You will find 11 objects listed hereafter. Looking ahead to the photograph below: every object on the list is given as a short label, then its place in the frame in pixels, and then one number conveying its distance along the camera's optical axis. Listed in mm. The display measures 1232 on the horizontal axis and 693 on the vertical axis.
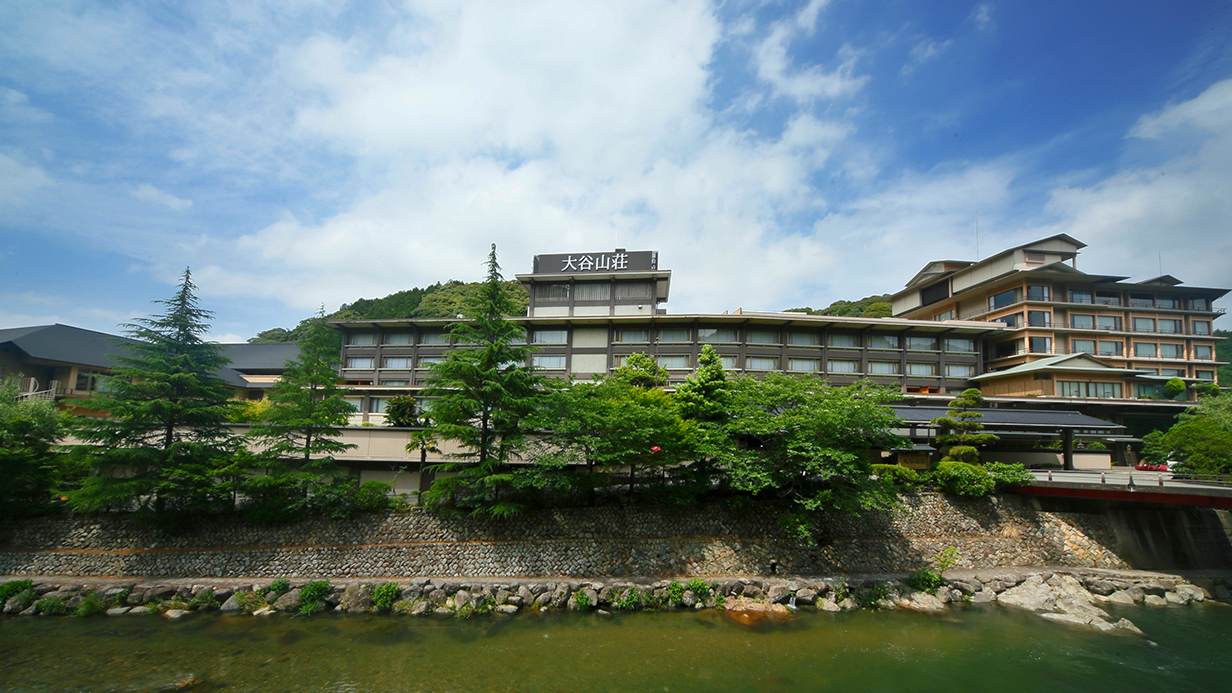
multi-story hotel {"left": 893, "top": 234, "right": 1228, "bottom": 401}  42188
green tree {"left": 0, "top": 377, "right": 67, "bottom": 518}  18562
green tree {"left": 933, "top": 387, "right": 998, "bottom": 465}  24000
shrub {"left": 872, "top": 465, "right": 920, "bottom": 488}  22859
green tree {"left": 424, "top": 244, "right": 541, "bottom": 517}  18750
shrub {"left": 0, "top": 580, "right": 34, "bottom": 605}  16406
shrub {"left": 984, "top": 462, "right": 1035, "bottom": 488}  22391
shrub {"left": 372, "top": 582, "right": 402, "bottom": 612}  17188
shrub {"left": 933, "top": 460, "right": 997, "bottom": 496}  22312
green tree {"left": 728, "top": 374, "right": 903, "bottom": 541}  18922
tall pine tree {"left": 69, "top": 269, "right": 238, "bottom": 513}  17703
